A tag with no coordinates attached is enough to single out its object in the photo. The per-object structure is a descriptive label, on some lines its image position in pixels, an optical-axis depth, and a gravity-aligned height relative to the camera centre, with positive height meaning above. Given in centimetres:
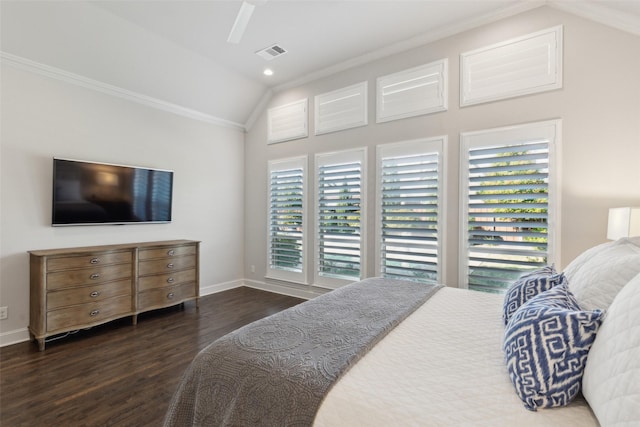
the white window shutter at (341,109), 398 +147
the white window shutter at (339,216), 397 -2
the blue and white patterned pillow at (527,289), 153 -37
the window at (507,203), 283 +14
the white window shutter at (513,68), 281 +149
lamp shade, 202 -3
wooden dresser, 283 -77
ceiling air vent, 370 +206
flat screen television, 323 +23
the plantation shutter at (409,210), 341 +7
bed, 86 -60
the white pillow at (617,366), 72 -39
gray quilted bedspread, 106 -60
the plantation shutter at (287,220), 452 -8
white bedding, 90 -60
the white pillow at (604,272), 115 -23
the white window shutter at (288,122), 452 +146
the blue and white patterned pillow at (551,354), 93 -45
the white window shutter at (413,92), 339 +148
